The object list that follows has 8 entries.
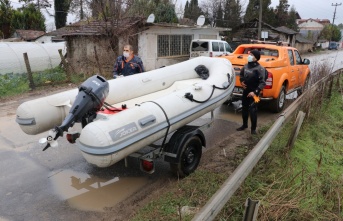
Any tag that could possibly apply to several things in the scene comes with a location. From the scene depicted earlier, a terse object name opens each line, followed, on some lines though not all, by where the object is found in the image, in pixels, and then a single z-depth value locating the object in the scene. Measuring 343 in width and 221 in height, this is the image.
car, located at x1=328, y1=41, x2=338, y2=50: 61.16
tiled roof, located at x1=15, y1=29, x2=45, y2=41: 28.23
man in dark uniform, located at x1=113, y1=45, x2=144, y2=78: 6.61
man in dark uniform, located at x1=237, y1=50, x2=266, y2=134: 6.02
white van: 17.78
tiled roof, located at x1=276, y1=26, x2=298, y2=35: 39.24
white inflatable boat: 3.48
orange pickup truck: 7.21
